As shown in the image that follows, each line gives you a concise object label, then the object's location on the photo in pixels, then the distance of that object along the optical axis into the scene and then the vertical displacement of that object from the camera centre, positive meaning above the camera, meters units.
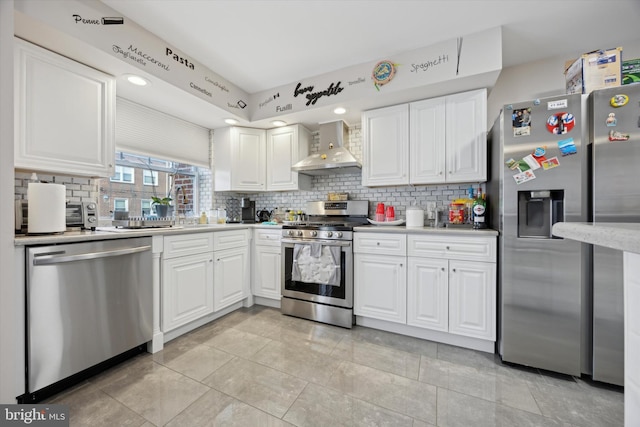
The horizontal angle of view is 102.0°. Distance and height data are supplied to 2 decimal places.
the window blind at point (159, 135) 2.67 +0.90
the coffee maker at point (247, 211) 3.68 +0.01
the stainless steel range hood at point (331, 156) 2.95 +0.66
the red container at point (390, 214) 3.02 -0.02
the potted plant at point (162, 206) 2.74 +0.06
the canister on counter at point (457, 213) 2.58 -0.01
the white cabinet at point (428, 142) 2.39 +0.71
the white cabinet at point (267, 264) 3.05 -0.63
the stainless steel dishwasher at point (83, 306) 1.49 -0.62
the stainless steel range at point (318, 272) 2.61 -0.63
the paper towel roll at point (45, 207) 1.62 +0.03
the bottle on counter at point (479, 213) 2.34 -0.01
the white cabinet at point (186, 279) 2.21 -0.62
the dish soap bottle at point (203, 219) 3.32 -0.09
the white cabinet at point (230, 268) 2.69 -0.63
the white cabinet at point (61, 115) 1.71 +0.71
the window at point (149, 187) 2.64 +0.30
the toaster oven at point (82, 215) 2.02 -0.03
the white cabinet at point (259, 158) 3.47 +0.74
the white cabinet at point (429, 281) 2.10 -0.62
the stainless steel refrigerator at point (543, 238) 1.77 -0.19
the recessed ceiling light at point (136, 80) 2.19 +1.15
